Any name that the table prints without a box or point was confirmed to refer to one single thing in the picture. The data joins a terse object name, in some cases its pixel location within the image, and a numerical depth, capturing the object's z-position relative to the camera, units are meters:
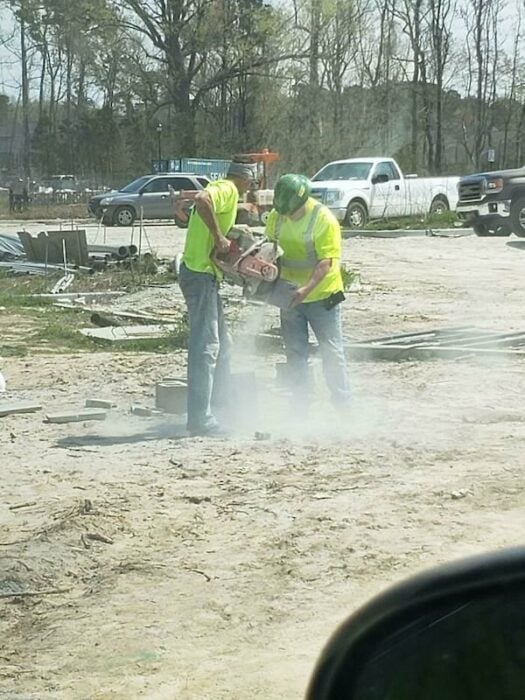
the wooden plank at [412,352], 11.81
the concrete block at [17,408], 9.76
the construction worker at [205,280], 8.22
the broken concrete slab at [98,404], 9.81
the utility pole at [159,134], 61.49
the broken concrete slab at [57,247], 23.05
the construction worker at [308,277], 8.62
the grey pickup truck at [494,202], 25.95
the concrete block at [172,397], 9.54
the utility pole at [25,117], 68.02
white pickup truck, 32.72
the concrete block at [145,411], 9.59
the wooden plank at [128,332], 13.83
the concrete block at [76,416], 9.38
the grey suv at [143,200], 39.72
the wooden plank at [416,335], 12.50
